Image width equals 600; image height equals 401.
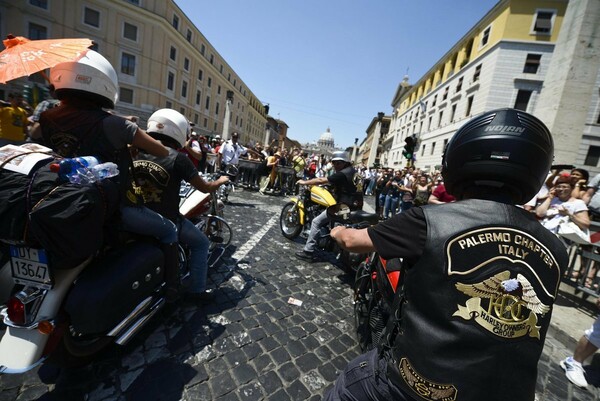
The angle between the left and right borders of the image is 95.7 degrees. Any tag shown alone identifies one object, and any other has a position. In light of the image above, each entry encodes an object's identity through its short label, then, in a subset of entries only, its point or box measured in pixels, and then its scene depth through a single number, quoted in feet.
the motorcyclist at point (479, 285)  3.25
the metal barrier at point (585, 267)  13.12
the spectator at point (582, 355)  8.67
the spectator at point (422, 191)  26.77
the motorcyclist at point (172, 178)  8.00
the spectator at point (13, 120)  21.44
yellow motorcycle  13.00
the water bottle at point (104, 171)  5.17
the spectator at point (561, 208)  13.48
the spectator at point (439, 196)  16.14
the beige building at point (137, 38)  90.74
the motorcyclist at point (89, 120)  6.04
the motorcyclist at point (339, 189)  14.93
